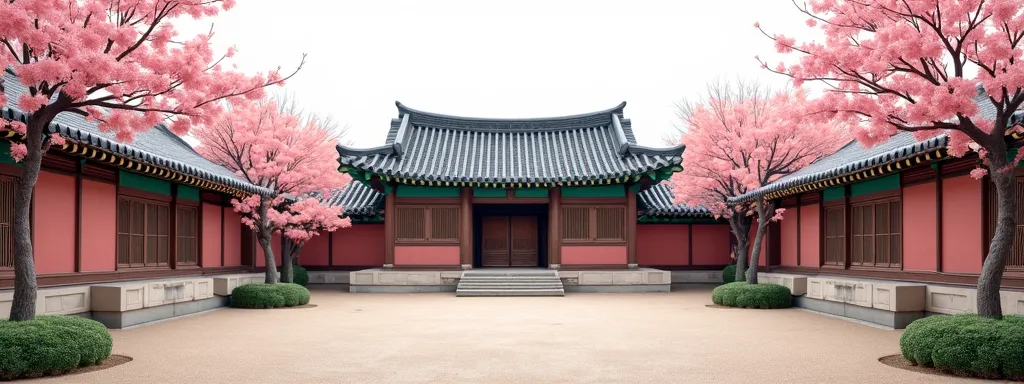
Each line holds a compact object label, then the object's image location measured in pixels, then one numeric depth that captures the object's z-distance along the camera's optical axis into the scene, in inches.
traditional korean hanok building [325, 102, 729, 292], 925.8
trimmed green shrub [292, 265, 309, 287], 1012.5
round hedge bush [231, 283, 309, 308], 682.2
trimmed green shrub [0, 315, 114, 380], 315.9
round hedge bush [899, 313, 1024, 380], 311.6
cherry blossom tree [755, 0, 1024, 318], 339.9
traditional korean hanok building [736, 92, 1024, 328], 491.5
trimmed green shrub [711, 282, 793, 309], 671.1
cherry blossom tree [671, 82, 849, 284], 735.7
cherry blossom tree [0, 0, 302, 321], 327.0
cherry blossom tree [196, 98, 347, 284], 725.3
